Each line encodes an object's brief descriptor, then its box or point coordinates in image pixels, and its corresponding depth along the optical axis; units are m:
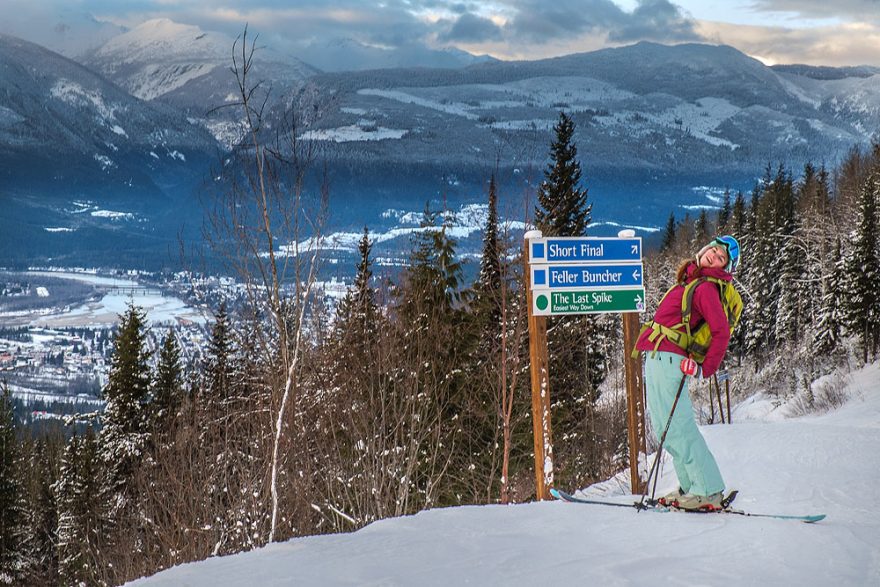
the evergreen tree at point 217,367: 26.06
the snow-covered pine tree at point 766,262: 61.25
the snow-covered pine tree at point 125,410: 28.77
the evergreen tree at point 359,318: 17.87
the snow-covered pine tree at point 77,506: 31.72
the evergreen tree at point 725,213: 97.75
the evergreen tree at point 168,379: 32.75
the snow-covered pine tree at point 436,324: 18.66
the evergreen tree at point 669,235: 113.96
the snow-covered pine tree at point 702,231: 86.06
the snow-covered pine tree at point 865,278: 42.72
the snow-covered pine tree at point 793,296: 55.97
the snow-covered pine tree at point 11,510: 35.91
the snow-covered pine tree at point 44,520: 40.46
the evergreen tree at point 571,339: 18.92
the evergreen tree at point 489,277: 21.94
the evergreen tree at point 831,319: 44.94
